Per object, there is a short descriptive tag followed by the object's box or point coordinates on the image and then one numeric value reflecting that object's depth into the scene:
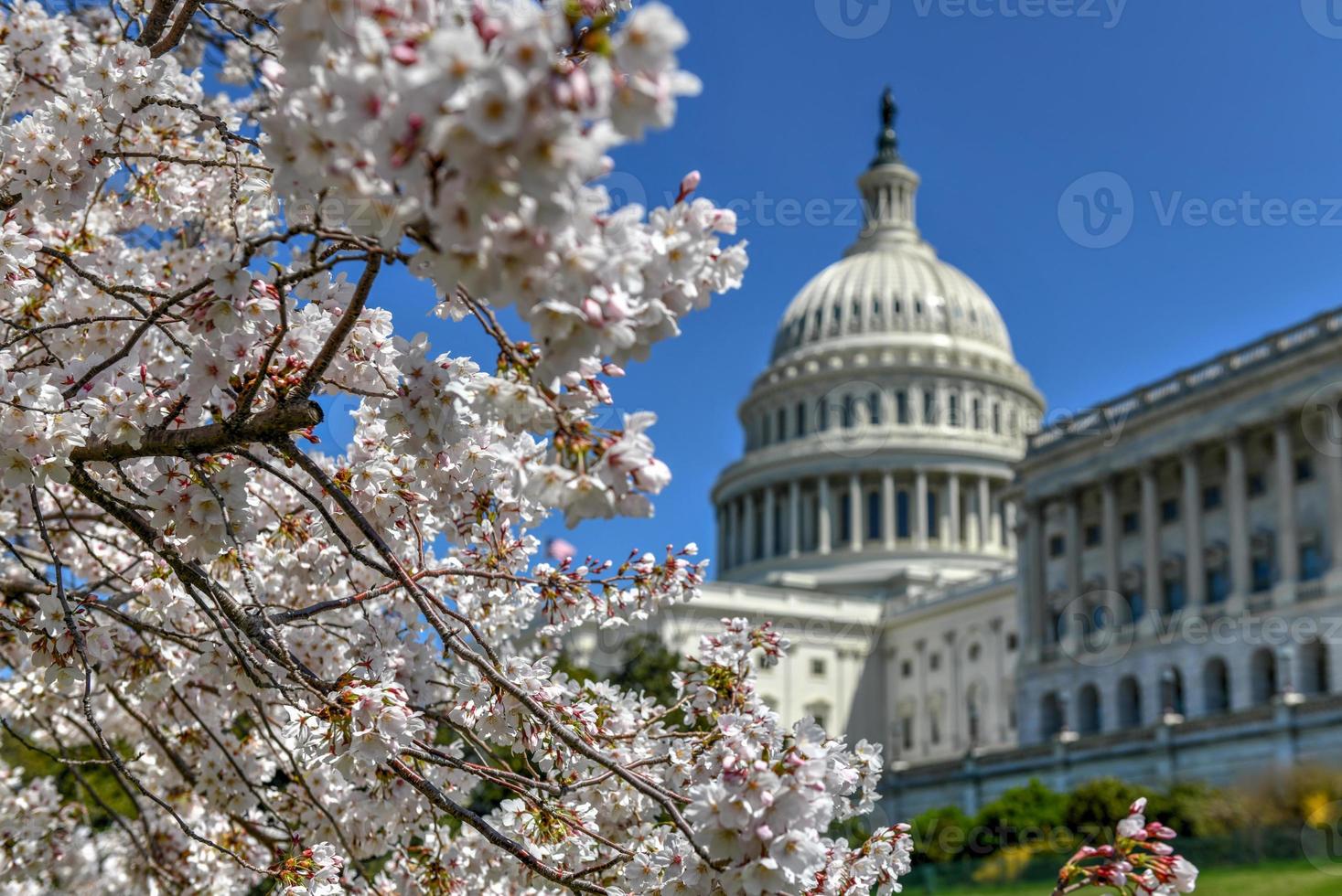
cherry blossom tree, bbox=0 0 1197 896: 4.27
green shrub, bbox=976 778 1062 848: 50.66
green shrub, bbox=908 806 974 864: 51.34
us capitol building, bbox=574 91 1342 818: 64.56
